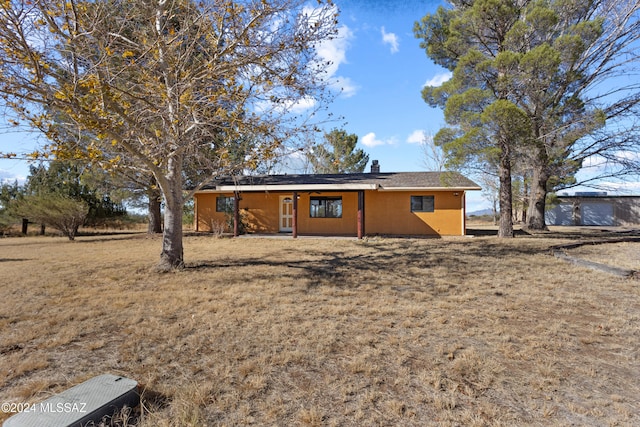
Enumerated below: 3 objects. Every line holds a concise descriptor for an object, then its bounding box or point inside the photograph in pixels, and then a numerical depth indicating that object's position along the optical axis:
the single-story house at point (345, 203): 14.81
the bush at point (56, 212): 14.07
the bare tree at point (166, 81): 4.91
